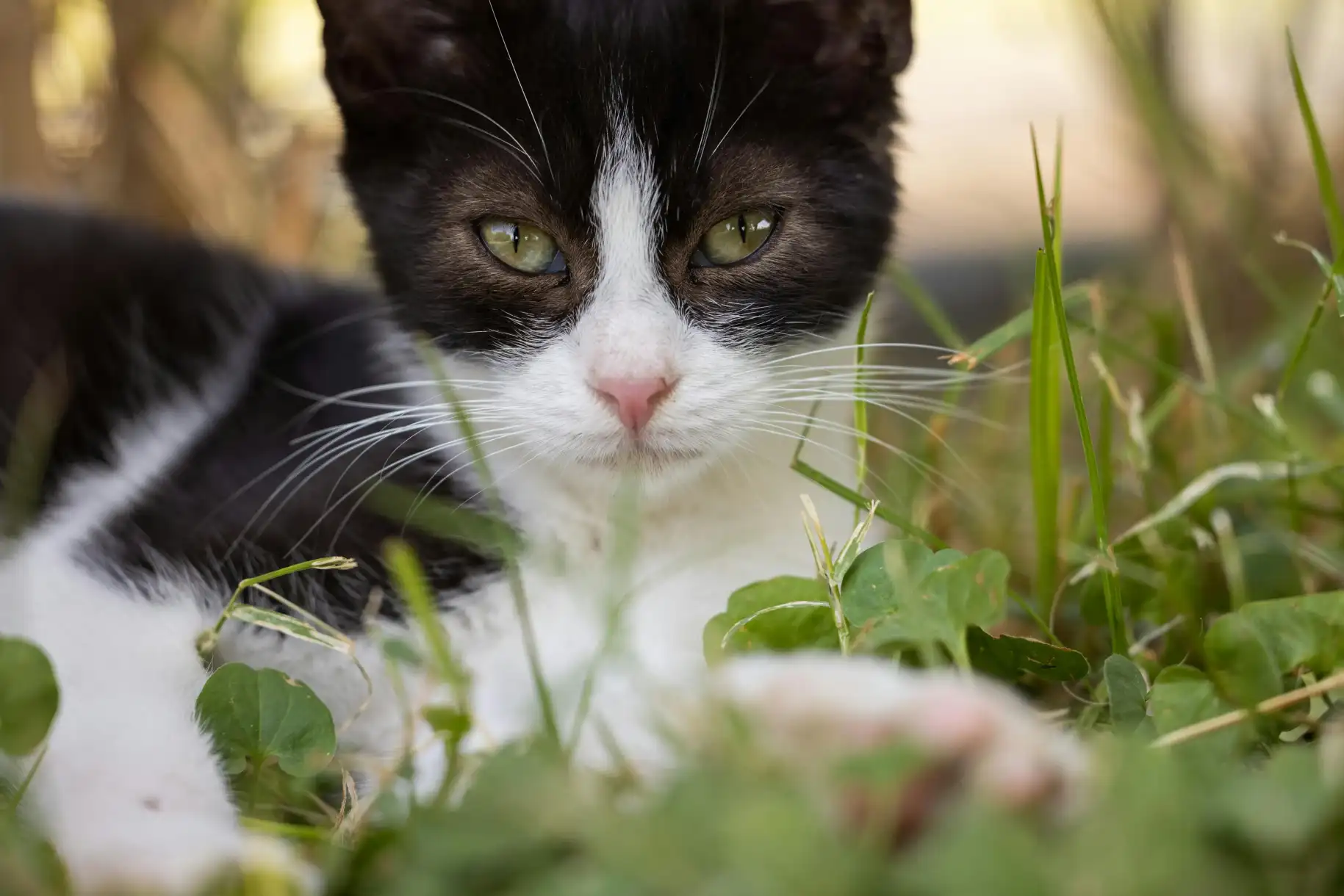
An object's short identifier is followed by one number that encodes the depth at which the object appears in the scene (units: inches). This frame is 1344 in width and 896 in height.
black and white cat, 15.5
